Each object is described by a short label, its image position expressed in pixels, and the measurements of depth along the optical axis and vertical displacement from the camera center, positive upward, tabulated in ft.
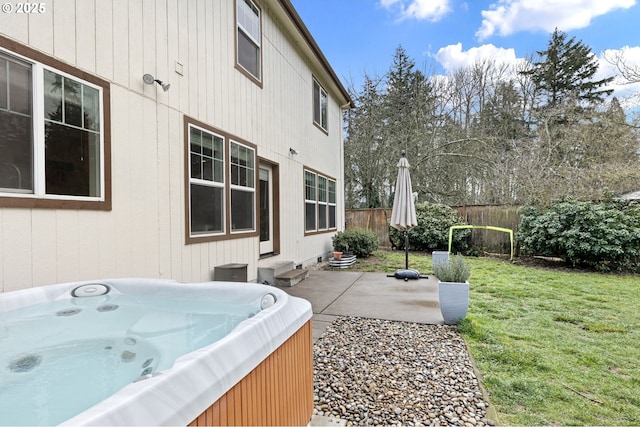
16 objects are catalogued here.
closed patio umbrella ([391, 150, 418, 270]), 24.59 +0.47
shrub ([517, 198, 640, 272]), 25.86 -2.01
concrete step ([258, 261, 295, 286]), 19.93 -3.88
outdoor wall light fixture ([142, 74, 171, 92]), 12.09 +5.09
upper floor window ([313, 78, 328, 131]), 31.63 +11.01
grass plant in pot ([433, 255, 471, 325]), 13.10 -3.38
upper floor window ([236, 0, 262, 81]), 18.78 +10.70
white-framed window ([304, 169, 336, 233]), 28.94 +0.97
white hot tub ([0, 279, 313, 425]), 3.62 -2.61
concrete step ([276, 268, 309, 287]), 20.15 -4.22
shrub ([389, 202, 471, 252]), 36.81 -2.27
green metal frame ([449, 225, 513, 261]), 34.13 -1.91
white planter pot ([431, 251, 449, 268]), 25.12 -3.57
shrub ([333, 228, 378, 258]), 32.35 -3.05
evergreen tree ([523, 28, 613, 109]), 56.85 +24.51
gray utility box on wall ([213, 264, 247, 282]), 15.56 -2.93
